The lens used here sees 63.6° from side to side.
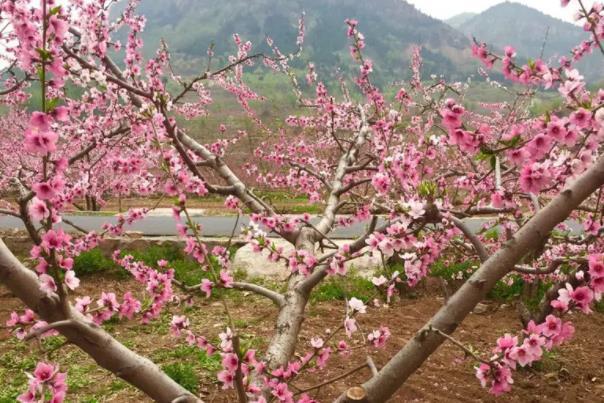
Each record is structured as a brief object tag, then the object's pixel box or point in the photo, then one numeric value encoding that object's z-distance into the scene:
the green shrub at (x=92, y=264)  7.51
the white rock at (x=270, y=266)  7.51
